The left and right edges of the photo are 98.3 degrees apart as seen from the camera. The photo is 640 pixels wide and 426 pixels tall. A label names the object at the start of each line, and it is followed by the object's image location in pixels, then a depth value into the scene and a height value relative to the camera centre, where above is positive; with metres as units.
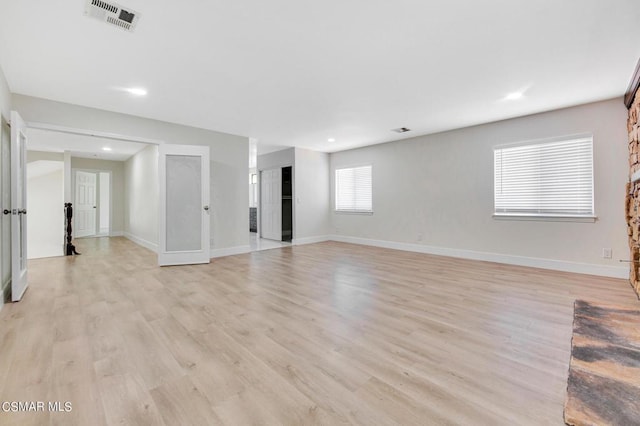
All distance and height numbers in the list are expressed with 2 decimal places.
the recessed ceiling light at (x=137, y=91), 3.38 +1.52
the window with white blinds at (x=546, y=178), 4.00 +0.53
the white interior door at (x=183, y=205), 4.60 +0.12
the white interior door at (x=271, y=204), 7.40 +0.23
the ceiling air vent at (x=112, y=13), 1.97 +1.48
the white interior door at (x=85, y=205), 8.16 +0.22
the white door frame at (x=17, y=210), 2.91 +0.02
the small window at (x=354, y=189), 6.88 +0.59
